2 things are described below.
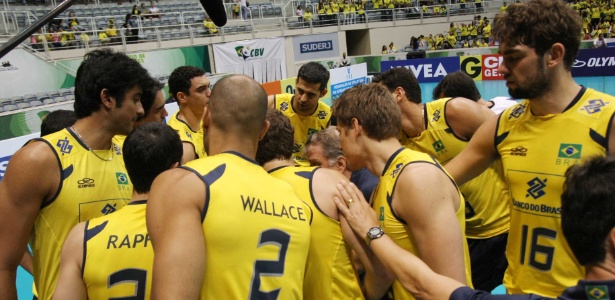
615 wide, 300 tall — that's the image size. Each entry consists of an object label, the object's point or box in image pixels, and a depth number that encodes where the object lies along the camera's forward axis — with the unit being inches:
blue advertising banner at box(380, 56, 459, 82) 992.2
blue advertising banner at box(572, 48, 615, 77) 833.5
